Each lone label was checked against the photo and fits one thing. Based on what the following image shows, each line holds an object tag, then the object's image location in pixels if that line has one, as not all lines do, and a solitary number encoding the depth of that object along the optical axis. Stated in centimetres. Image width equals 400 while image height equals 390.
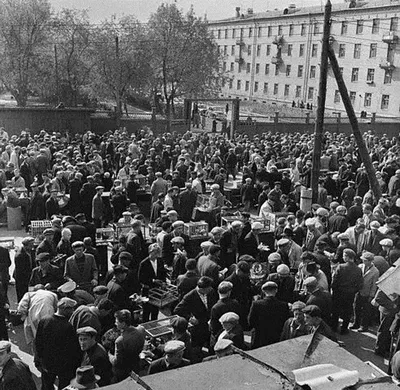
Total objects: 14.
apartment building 5516
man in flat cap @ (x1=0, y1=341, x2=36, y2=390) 568
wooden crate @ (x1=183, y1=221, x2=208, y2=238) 1223
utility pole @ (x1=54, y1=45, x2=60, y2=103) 3912
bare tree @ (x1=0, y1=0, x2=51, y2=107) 3984
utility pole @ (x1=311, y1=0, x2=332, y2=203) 1347
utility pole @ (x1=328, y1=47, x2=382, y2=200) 1403
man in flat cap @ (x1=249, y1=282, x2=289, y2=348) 746
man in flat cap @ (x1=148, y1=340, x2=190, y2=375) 589
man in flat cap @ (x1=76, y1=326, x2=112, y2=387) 616
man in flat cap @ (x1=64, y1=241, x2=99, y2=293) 908
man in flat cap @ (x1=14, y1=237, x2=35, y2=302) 942
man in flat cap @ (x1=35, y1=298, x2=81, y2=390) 657
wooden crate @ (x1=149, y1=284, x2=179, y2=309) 852
